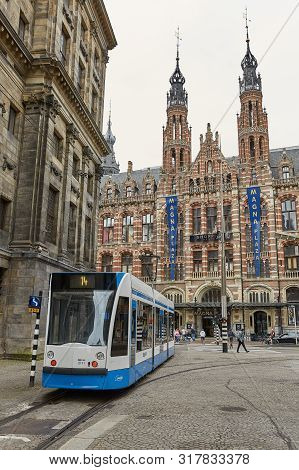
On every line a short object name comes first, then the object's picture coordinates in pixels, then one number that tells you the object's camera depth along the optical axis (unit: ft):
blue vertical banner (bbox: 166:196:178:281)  151.94
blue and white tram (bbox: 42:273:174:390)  29.48
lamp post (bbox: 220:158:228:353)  78.69
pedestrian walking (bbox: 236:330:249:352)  80.77
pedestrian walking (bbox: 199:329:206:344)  117.07
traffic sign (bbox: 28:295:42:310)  40.81
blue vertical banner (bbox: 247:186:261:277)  140.05
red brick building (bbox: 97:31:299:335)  139.13
